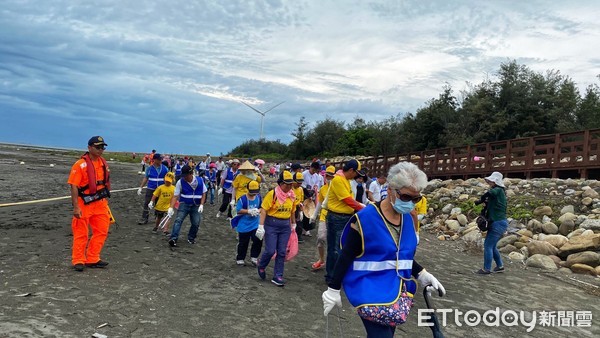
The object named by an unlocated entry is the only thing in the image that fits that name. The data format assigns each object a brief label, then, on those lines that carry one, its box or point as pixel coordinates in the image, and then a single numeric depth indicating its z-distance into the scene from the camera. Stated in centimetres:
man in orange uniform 699
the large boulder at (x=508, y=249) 1274
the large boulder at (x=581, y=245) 1145
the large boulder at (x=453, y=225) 1594
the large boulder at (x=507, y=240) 1318
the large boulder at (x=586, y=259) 1095
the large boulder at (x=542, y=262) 1110
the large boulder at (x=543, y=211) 1434
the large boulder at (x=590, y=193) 1446
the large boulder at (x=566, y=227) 1307
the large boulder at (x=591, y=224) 1240
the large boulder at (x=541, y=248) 1195
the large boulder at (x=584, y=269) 1061
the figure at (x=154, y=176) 1217
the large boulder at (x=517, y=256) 1198
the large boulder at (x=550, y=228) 1326
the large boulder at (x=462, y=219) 1629
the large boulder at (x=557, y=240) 1230
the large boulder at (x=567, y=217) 1328
